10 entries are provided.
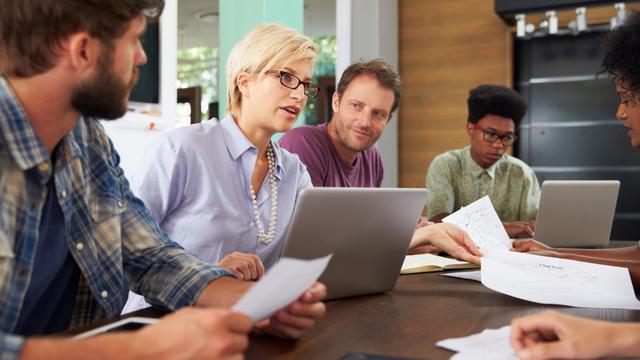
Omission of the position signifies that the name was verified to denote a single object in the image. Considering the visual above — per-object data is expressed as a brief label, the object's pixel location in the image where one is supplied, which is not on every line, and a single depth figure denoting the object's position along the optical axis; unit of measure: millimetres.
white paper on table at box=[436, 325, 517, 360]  841
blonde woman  1608
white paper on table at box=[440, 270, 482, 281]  1511
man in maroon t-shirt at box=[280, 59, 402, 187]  2428
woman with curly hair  816
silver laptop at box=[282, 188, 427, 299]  1071
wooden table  886
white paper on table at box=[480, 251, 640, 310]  1223
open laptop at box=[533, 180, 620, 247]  2270
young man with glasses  3148
